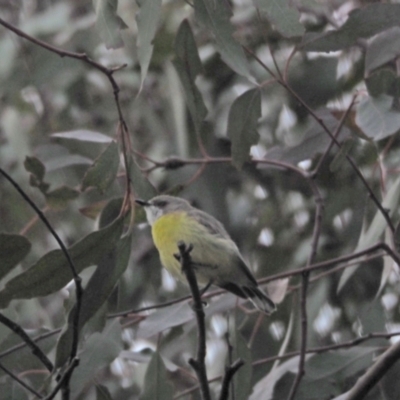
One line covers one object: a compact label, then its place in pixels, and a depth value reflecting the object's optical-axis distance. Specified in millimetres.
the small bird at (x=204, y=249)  5637
